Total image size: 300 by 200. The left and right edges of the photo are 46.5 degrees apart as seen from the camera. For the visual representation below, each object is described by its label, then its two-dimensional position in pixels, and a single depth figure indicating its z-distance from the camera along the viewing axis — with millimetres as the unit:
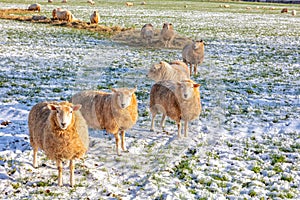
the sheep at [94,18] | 27612
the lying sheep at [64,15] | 28328
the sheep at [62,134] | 5301
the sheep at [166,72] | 9844
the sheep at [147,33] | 18433
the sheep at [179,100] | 7379
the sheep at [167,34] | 17830
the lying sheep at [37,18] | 28750
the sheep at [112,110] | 6639
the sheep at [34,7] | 35312
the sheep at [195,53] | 13297
